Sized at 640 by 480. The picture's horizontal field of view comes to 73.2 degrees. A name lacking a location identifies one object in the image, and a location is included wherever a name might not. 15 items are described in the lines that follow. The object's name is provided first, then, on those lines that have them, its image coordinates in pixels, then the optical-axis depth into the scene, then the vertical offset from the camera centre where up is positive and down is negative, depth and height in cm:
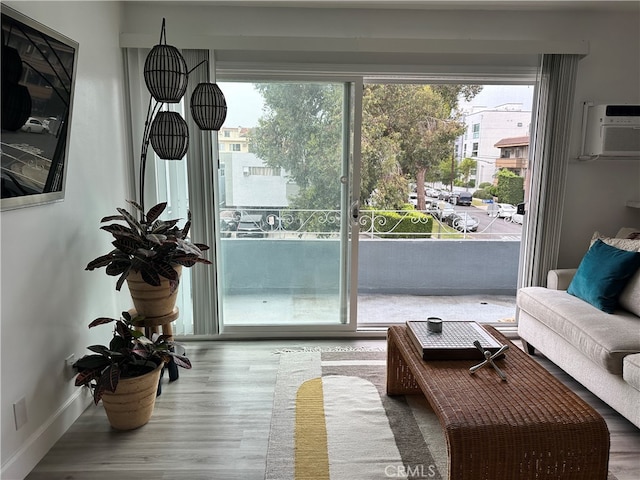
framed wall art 174 +26
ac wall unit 313 +31
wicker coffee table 150 -91
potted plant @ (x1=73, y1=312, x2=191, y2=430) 211 -103
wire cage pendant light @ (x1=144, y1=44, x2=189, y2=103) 235 +52
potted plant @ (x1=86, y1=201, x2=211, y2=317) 229 -49
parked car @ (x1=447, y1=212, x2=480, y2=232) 516 -60
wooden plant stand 254 -92
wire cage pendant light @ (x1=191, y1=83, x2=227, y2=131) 267 +39
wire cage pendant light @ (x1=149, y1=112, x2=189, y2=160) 256 +20
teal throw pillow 262 -63
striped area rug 196 -133
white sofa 219 -92
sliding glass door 325 -28
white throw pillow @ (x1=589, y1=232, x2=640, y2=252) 274 -45
